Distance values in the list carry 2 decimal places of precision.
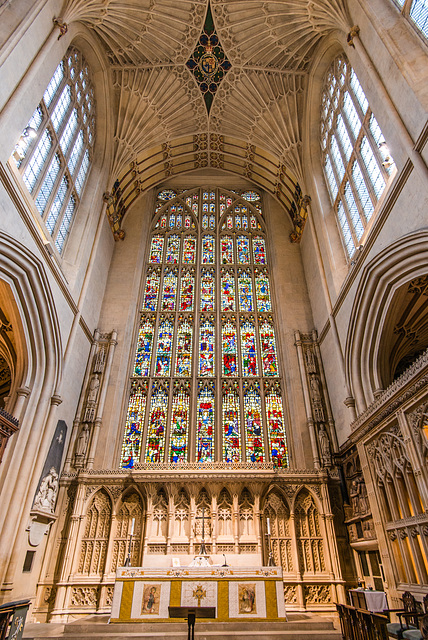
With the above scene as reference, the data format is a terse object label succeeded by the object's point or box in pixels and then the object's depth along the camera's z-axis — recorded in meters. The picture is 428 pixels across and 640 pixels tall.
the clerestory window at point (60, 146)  10.35
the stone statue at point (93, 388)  12.21
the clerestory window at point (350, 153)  10.18
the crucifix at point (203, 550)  8.52
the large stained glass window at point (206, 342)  12.36
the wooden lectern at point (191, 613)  4.87
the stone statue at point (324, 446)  11.14
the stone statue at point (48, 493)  9.38
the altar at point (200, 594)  6.88
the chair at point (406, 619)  5.29
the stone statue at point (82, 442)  11.31
